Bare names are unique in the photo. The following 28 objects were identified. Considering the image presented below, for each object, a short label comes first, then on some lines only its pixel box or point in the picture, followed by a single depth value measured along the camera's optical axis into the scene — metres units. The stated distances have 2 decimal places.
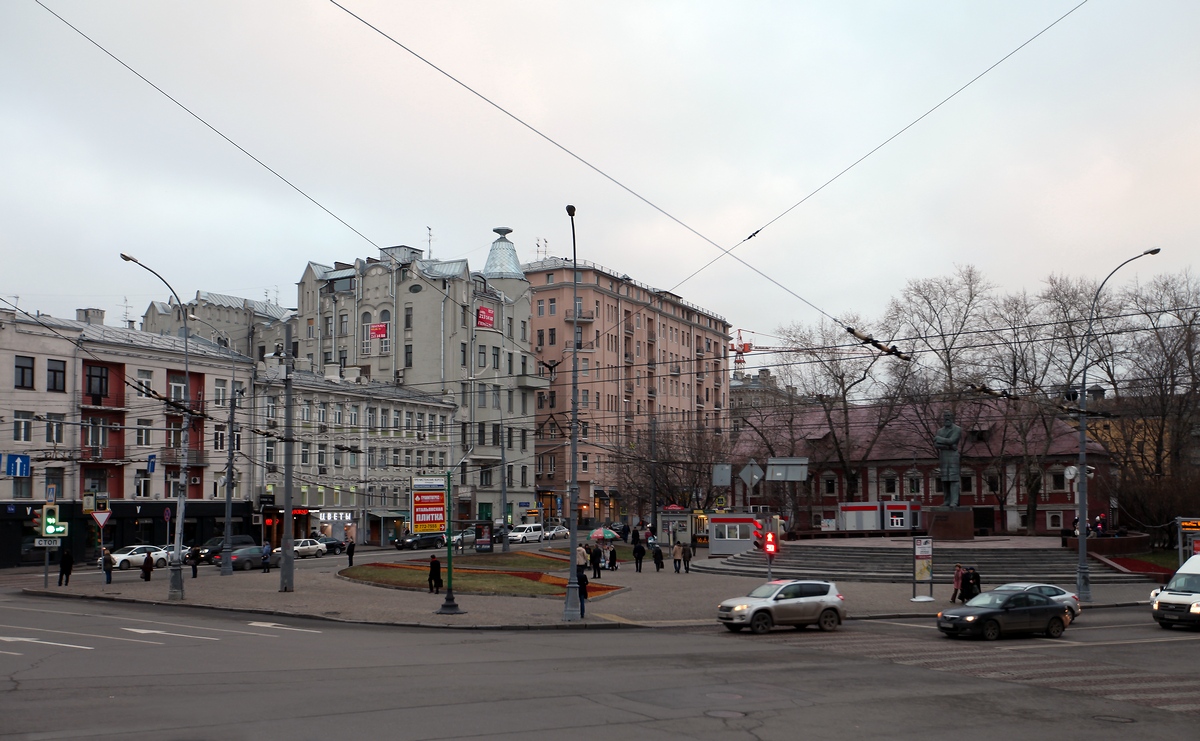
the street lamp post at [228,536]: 45.81
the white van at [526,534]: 74.88
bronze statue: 52.66
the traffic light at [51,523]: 38.62
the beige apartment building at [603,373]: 99.88
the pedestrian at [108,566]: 40.78
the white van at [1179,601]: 26.75
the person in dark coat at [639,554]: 47.25
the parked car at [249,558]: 51.41
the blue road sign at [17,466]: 53.78
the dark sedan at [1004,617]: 24.73
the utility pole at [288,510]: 37.03
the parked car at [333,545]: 66.50
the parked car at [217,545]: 55.75
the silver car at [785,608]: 27.17
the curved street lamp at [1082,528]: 35.34
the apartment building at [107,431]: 55.22
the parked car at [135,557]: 52.16
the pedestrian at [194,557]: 45.68
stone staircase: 42.47
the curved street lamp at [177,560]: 35.22
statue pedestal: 51.38
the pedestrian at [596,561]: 43.70
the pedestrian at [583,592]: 29.73
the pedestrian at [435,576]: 36.59
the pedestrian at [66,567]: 41.12
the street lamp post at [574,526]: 29.03
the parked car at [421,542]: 68.94
